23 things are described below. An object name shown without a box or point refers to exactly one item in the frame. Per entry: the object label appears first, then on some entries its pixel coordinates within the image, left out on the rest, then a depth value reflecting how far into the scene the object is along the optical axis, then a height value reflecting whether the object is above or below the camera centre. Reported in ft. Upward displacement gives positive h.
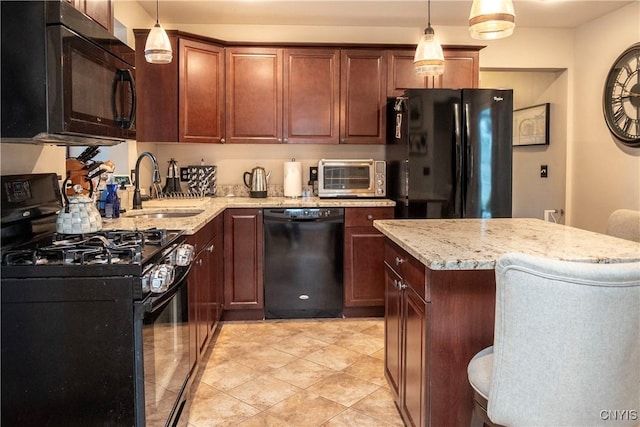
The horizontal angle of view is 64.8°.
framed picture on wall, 16.61 +2.10
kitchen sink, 10.55 -0.56
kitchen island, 5.79 -1.38
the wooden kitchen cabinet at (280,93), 13.44 +2.51
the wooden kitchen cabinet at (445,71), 13.61 +3.13
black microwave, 5.34 +1.26
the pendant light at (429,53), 8.97 +2.38
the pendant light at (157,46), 8.94 +2.51
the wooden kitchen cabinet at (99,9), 6.73 +2.59
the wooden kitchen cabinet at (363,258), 12.76 -1.82
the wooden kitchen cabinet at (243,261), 12.56 -1.85
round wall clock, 12.66 +2.30
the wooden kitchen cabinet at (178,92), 12.41 +2.38
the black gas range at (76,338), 5.11 -1.54
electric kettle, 13.89 +0.13
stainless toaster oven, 13.57 +0.23
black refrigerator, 12.21 +0.83
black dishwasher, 12.61 -1.88
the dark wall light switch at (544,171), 16.68 +0.49
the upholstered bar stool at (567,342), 4.09 -1.32
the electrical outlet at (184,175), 14.39 +0.34
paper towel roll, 14.10 +0.21
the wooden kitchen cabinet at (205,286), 8.38 -1.91
